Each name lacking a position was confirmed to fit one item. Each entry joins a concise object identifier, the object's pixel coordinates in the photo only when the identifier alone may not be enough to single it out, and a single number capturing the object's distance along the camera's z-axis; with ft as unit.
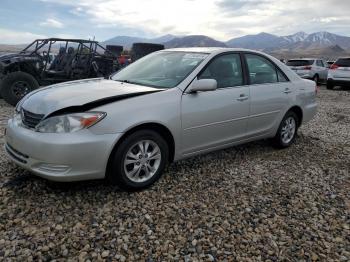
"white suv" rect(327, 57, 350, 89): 50.44
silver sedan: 10.94
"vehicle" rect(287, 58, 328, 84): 60.03
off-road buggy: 29.04
